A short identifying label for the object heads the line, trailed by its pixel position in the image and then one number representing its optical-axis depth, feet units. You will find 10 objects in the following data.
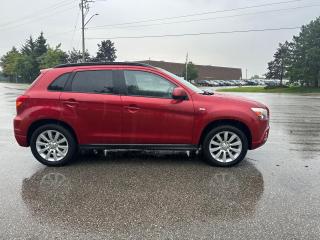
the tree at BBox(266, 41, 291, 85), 184.36
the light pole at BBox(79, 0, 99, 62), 97.41
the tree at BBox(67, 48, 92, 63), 187.17
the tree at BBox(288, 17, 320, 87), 121.57
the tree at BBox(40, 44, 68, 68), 171.88
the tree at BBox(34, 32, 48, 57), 199.02
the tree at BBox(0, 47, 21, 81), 215.09
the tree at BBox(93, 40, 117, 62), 184.05
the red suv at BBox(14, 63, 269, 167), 14.86
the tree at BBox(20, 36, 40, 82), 192.31
